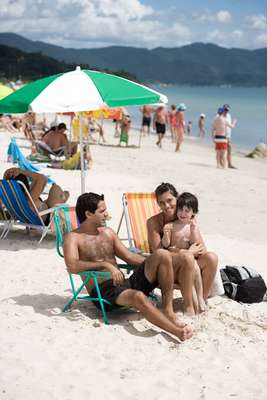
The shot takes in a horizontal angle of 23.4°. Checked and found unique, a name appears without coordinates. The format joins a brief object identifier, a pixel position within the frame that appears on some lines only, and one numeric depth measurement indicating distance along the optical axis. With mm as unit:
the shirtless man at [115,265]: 4168
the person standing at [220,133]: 13823
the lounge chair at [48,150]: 13109
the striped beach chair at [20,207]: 6391
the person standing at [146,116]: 23156
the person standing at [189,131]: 28562
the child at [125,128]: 18259
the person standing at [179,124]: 18803
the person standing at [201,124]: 26328
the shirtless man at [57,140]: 13156
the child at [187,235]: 4637
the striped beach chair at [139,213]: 5848
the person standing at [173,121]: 20550
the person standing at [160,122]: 19364
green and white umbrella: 5879
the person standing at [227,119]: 13859
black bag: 5039
